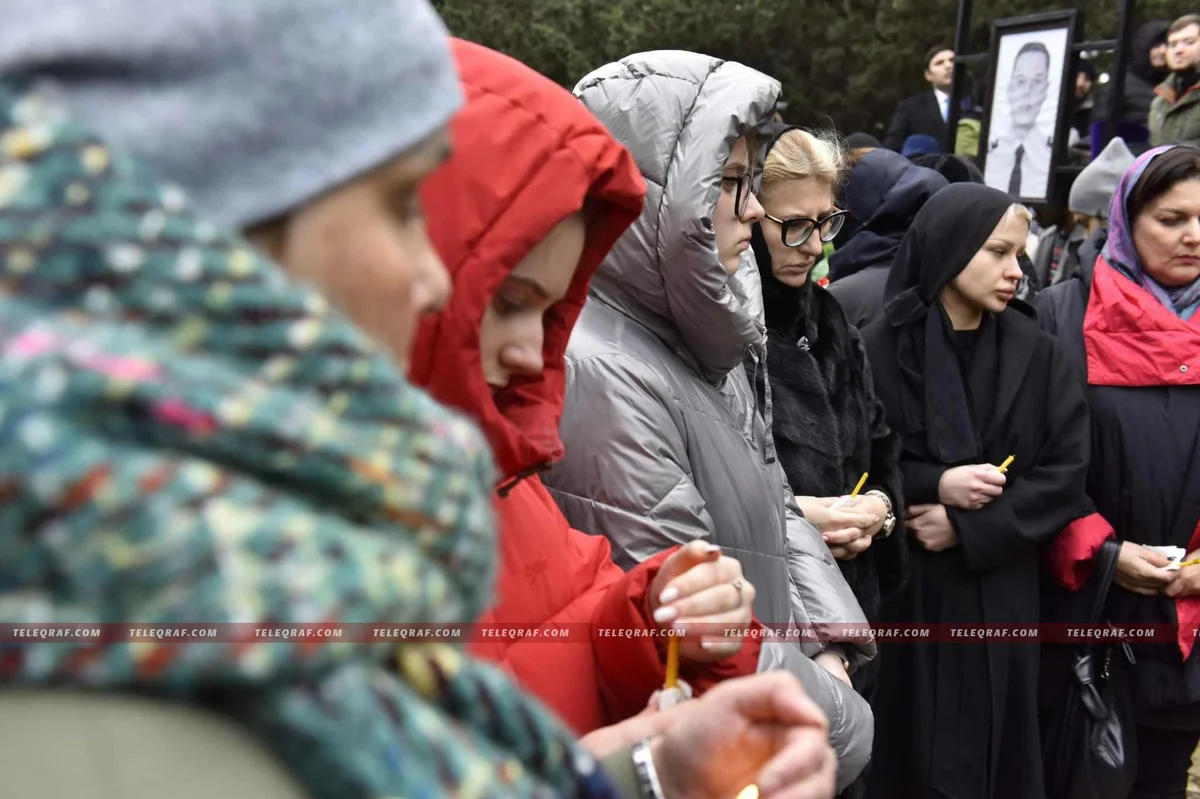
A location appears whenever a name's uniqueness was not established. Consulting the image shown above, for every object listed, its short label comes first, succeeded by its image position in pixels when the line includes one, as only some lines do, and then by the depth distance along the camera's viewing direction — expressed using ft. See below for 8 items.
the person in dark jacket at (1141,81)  24.25
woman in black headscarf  10.43
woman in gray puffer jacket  6.13
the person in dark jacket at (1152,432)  10.73
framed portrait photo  20.70
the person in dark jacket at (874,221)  12.71
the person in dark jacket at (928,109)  29.96
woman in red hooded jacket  4.17
